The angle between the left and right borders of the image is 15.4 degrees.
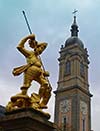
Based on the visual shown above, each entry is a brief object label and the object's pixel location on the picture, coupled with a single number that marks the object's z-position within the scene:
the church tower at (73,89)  56.84
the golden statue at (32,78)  8.66
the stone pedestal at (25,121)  8.16
